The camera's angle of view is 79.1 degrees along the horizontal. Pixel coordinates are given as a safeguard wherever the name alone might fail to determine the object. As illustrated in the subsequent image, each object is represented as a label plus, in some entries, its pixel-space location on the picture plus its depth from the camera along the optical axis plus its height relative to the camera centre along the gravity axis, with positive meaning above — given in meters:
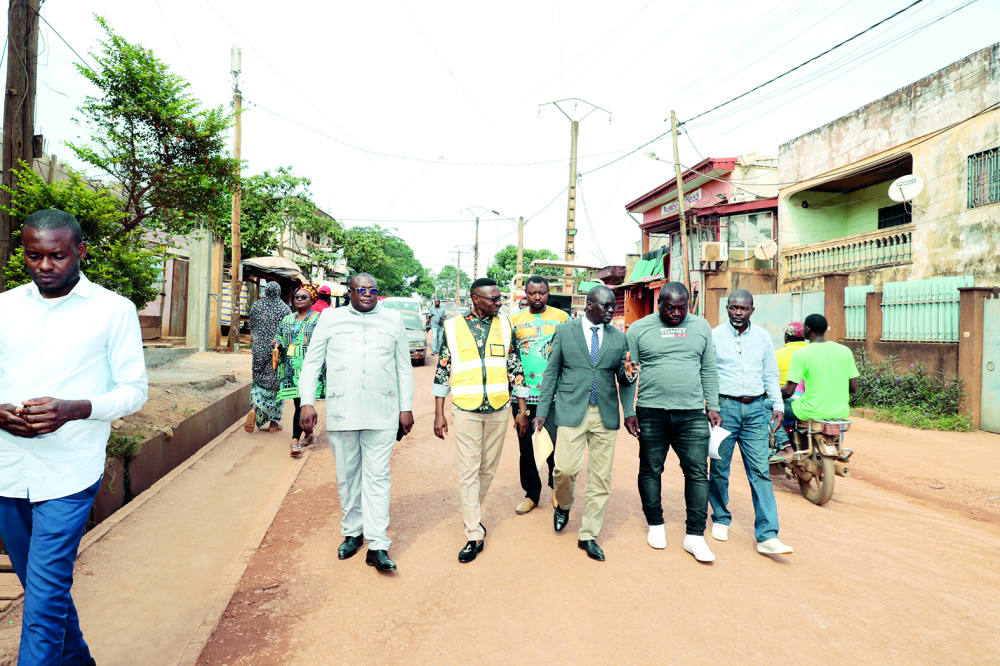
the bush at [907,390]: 9.68 -0.77
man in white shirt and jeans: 2.24 -0.29
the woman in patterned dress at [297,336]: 6.88 -0.07
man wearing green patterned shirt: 5.15 -0.08
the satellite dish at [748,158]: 21.66 +6.59
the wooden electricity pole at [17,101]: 5.24 +1.98
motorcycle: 5.38 -1.03
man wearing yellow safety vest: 4.18 -0.39
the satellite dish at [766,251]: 18.56 +2.80
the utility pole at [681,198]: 18.97 +4.47
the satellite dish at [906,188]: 12.80 +3.36
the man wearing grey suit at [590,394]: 4.26 -0.41
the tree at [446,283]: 122.19 +11.02
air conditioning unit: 20.38 +3.01
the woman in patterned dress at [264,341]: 7.41 -0.14
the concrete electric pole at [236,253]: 17.52 +2.23
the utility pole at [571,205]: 20.45 +4.47
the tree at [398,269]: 27.97 +5.68
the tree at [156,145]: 7.55 +2.43
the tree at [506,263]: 58.97 +7.26
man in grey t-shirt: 4.16 -0.44
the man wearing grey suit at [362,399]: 3.97 -0.44
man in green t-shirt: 5.36 -0.27
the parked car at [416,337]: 16.81 -0.10
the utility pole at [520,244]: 28.44 +4.74
